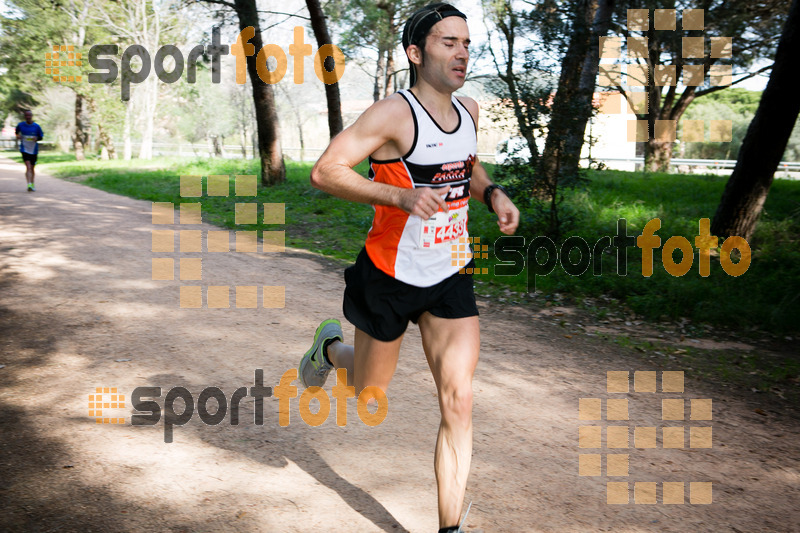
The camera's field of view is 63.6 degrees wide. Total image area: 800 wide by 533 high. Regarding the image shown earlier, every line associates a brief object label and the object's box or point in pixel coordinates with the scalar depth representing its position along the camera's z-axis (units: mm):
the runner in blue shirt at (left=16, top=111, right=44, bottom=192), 17094
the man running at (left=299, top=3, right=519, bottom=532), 2836
